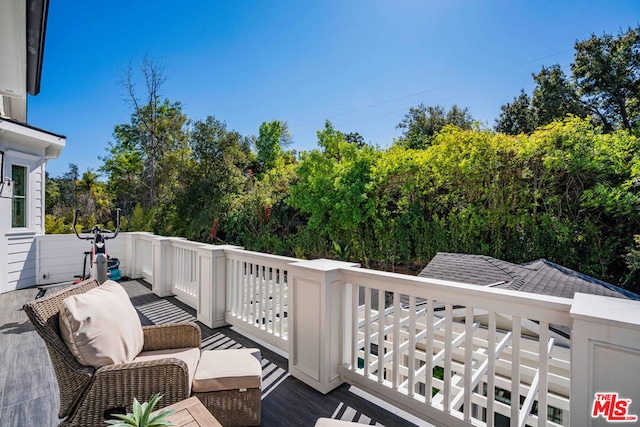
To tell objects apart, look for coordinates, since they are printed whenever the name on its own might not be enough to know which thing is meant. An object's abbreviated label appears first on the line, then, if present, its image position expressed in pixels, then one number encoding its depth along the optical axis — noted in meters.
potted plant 1.17
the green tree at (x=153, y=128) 13.77
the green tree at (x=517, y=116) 14.63
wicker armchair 1.62
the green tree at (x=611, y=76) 11.59
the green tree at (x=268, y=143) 18.77
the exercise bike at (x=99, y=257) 4.25
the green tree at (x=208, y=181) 11.12
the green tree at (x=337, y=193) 7.52
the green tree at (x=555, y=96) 12.84
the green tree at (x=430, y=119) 16.31
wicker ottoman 1.90
